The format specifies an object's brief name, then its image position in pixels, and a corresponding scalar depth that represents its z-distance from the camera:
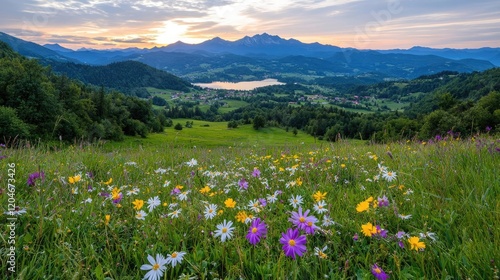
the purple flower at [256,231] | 1.68
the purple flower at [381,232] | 1.86
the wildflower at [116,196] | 2.59
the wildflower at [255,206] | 2.38
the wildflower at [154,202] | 2.51
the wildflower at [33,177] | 3.35
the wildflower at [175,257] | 1.57
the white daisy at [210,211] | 2.29
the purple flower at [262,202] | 2.57
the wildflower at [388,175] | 3.11
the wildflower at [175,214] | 2.42
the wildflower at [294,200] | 2.64
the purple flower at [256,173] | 3.73
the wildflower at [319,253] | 1.80
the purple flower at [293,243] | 1.49
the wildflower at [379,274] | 1.49
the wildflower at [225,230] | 1.89
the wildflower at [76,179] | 2.96
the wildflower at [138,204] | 2.40
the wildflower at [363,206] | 1.97
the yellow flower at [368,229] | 1.81
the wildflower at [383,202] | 2.41
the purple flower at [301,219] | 1.76
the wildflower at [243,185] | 3.18
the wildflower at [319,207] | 2.34
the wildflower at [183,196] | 2.69
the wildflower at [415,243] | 1.67
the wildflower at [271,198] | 2.83
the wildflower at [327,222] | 2.13
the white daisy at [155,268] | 1.48
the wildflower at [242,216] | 2.14
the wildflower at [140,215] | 2.46
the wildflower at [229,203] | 2.34
